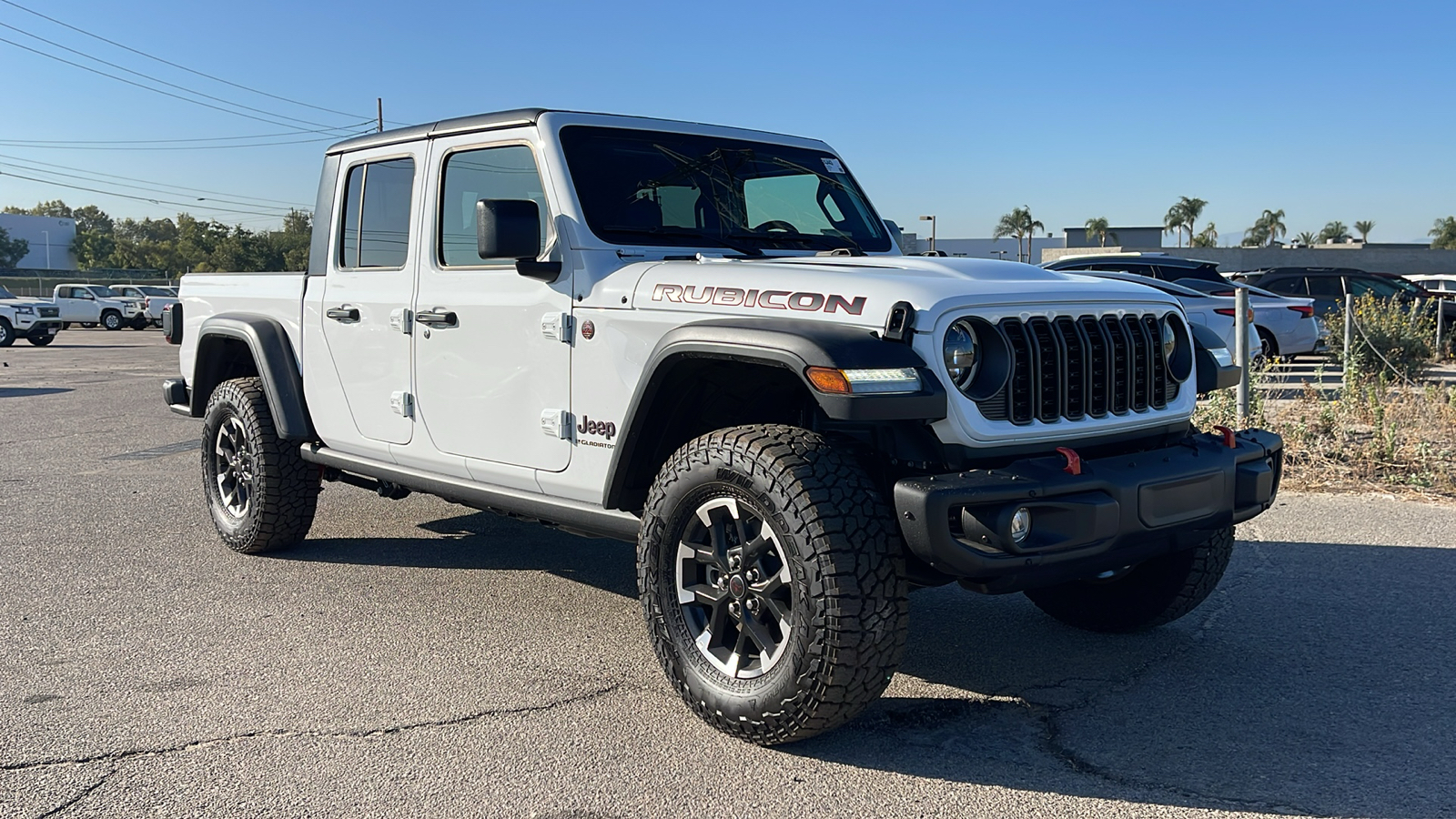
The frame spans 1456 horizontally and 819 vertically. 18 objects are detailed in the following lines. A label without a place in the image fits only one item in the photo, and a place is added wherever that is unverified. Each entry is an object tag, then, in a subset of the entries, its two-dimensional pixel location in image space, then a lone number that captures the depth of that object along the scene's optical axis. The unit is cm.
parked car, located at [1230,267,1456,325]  1859
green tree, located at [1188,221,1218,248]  8612
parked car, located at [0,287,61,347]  2784
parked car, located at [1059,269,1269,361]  1384
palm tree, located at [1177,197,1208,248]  8575
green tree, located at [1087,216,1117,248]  8481
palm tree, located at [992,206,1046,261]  8912
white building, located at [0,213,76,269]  9844
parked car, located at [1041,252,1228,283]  1612
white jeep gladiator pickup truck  334
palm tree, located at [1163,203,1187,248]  8644
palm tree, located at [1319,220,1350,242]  9511
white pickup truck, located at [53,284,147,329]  3644
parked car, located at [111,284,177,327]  3697
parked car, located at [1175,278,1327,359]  1642
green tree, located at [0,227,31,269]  9424
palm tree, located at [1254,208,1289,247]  9025
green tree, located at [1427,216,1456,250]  8875
